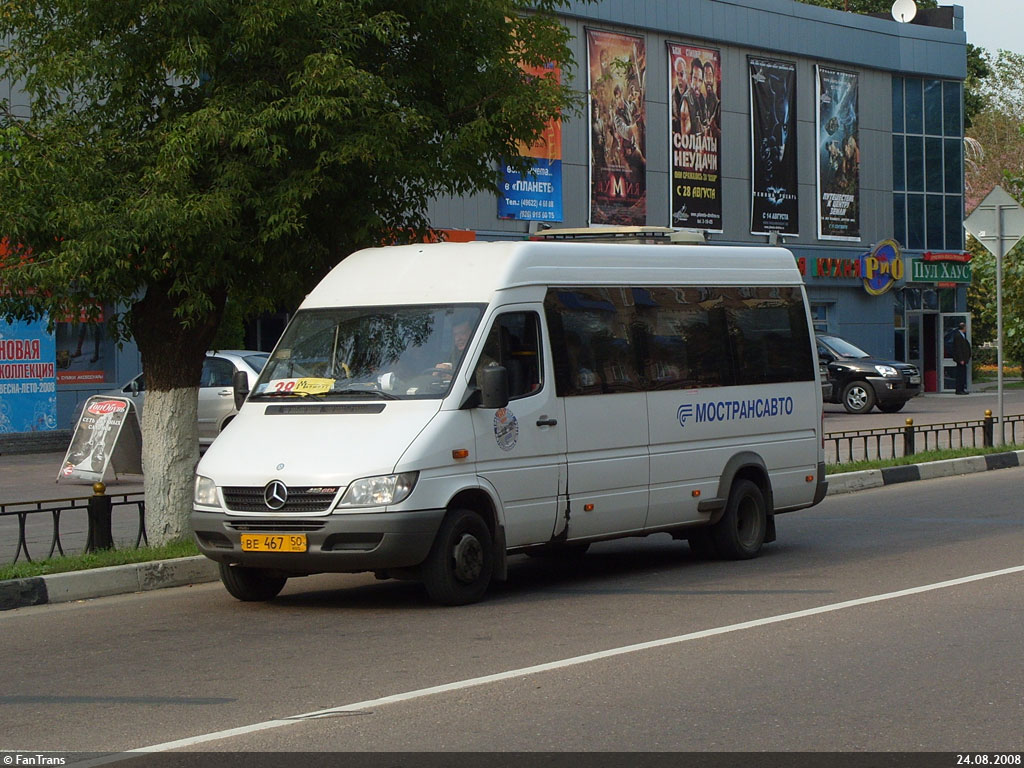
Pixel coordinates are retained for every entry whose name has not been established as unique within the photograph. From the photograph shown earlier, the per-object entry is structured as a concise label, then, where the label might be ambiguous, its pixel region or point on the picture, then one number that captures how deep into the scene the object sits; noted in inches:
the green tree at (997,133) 2844.5
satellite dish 1939.0
